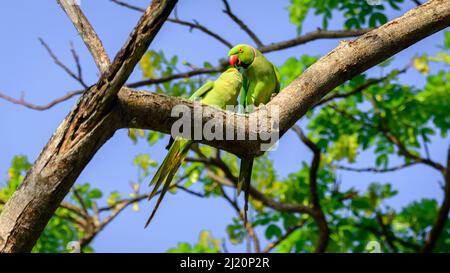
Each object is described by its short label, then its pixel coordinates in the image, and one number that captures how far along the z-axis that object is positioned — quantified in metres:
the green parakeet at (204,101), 6.91
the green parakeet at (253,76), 8.62
